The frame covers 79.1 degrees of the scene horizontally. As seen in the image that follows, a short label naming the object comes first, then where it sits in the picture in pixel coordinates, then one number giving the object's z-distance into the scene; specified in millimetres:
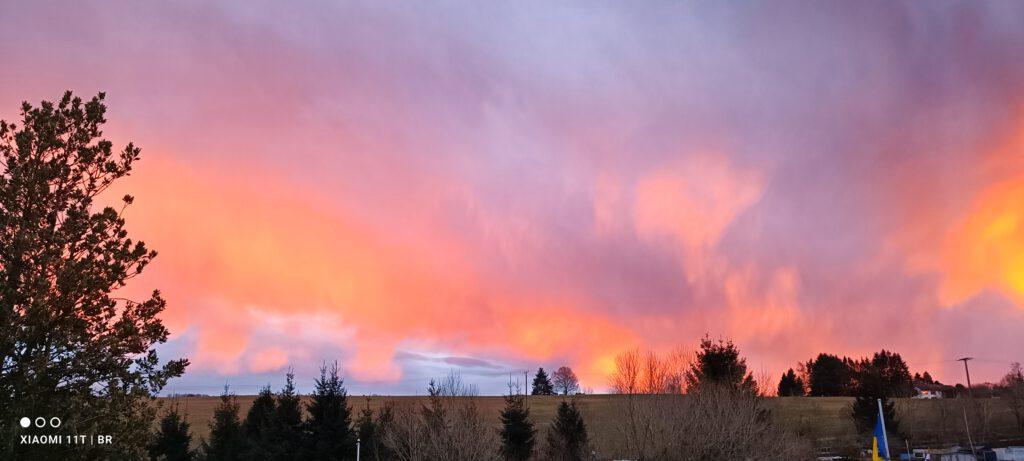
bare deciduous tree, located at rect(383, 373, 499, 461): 27922
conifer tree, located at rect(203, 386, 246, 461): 39531
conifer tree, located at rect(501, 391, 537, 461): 40219
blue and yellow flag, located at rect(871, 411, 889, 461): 22672
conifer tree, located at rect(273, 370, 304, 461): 30281
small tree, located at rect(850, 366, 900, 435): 58906
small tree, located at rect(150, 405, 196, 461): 39375
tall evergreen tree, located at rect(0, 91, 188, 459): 9281
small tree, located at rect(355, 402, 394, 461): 35625
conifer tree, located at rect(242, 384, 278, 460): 31750
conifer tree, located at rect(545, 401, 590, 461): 40419
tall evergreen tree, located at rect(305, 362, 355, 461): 30469
